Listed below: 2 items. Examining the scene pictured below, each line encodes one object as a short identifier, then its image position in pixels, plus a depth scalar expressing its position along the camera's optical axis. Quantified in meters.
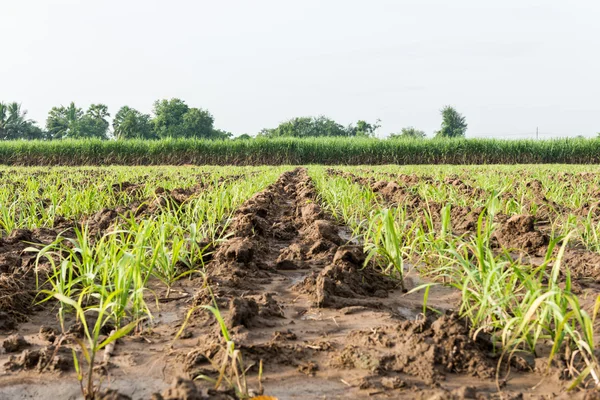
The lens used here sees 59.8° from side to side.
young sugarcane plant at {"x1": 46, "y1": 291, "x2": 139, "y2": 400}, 1.50
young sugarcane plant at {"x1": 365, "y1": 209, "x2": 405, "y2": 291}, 2.69
